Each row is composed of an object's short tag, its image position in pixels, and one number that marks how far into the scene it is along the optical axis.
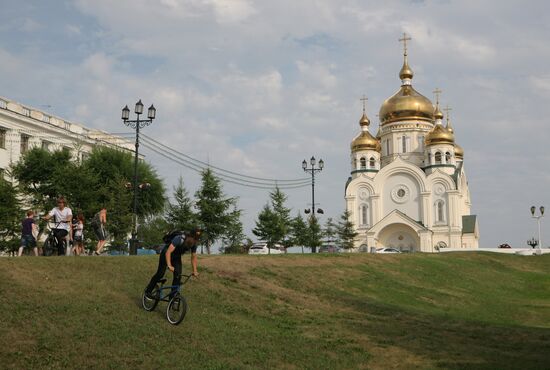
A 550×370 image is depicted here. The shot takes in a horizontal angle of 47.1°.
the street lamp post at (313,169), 42.81
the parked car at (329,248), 56.50
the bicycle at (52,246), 19.92
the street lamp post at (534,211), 53.04
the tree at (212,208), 41.66
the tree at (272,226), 47.53
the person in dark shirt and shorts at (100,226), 21.38
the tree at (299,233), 52.19
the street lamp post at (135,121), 29.05
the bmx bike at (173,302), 13.69
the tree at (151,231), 48.90
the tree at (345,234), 57.97
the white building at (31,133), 45.72
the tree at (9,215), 34.72
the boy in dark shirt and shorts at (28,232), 20.25
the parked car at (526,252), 50.01
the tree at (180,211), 43.16
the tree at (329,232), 57.08
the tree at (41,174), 38.69
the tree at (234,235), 42.12
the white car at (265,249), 49.41
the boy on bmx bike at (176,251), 13.63
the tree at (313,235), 52.06
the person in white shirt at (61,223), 19.37
